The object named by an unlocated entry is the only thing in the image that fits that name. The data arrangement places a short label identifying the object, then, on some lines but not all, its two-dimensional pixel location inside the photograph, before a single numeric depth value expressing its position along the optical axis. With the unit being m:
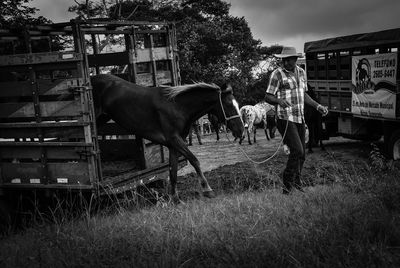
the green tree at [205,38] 24.03
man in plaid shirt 6.88
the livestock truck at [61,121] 6.41
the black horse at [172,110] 7.27
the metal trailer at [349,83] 11.20
